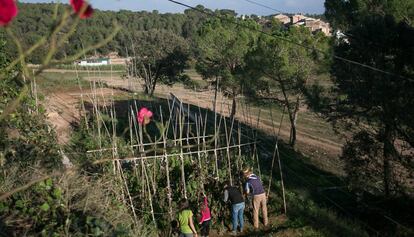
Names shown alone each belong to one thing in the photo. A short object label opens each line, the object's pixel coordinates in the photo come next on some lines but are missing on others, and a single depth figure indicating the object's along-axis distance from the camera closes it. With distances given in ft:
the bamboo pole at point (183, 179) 22.95
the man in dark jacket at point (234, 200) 23.57
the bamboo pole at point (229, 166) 25.81
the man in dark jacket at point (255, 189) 24.54
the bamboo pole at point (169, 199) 22.88
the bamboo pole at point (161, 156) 23.15
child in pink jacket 22.38
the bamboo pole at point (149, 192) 22.03
